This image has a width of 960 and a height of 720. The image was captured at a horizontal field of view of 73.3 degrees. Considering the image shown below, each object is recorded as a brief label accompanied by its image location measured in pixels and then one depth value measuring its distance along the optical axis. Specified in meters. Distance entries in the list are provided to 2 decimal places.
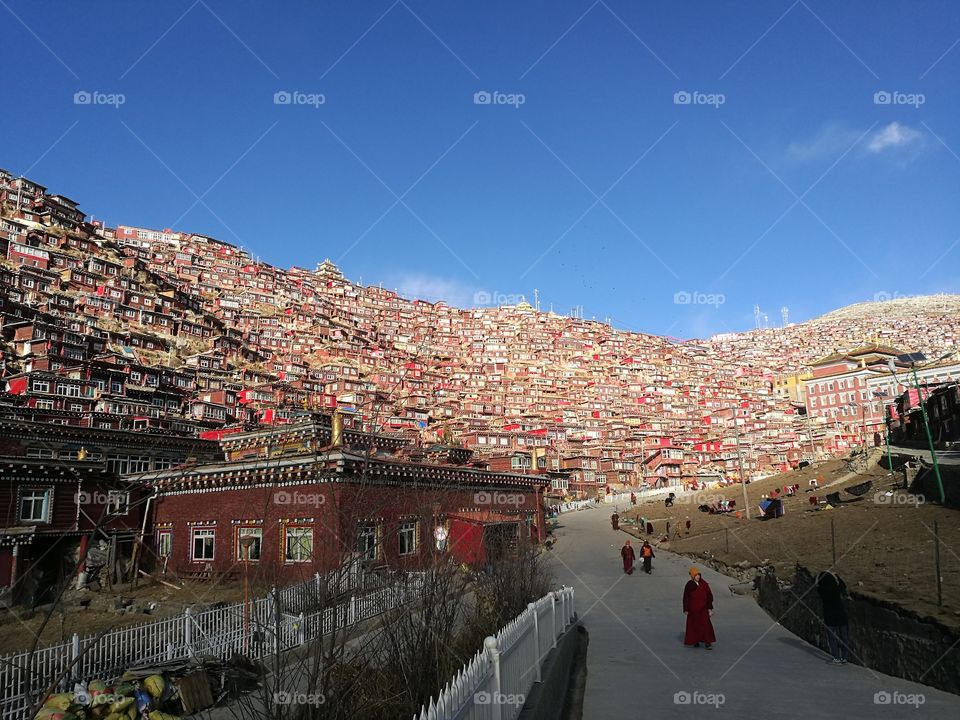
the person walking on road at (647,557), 23.84
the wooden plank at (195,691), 10.75
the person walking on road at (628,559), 24.14
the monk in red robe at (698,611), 11.78
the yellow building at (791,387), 146.95
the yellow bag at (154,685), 10.46
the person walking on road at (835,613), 10.05
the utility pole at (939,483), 24.84
